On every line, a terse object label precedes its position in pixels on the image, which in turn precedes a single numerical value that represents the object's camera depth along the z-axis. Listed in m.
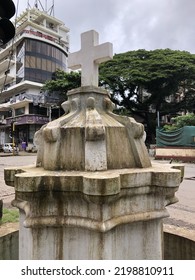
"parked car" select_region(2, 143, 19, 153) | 30.38
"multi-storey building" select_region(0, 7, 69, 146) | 32.91
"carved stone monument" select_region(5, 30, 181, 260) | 1.92
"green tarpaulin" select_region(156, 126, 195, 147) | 17.45
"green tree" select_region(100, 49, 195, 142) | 26.14
